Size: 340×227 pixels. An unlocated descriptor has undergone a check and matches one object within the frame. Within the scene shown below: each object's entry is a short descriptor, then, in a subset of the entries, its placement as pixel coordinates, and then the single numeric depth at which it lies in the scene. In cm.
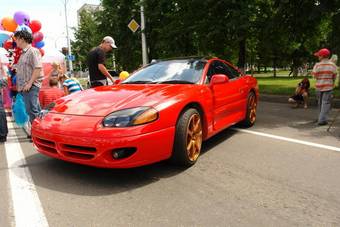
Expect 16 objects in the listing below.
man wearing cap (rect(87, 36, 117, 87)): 639
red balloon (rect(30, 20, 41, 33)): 1057
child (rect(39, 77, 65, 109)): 648
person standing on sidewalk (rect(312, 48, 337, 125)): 674
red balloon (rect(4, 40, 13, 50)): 885
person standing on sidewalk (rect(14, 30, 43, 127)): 538
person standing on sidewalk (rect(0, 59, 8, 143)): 565
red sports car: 350
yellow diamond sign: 1859
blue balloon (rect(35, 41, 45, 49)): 1093
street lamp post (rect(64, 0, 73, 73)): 3168
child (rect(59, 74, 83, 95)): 696
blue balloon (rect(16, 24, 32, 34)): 545
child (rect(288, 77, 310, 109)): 926
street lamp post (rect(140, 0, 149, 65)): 1867
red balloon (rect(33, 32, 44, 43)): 1061
